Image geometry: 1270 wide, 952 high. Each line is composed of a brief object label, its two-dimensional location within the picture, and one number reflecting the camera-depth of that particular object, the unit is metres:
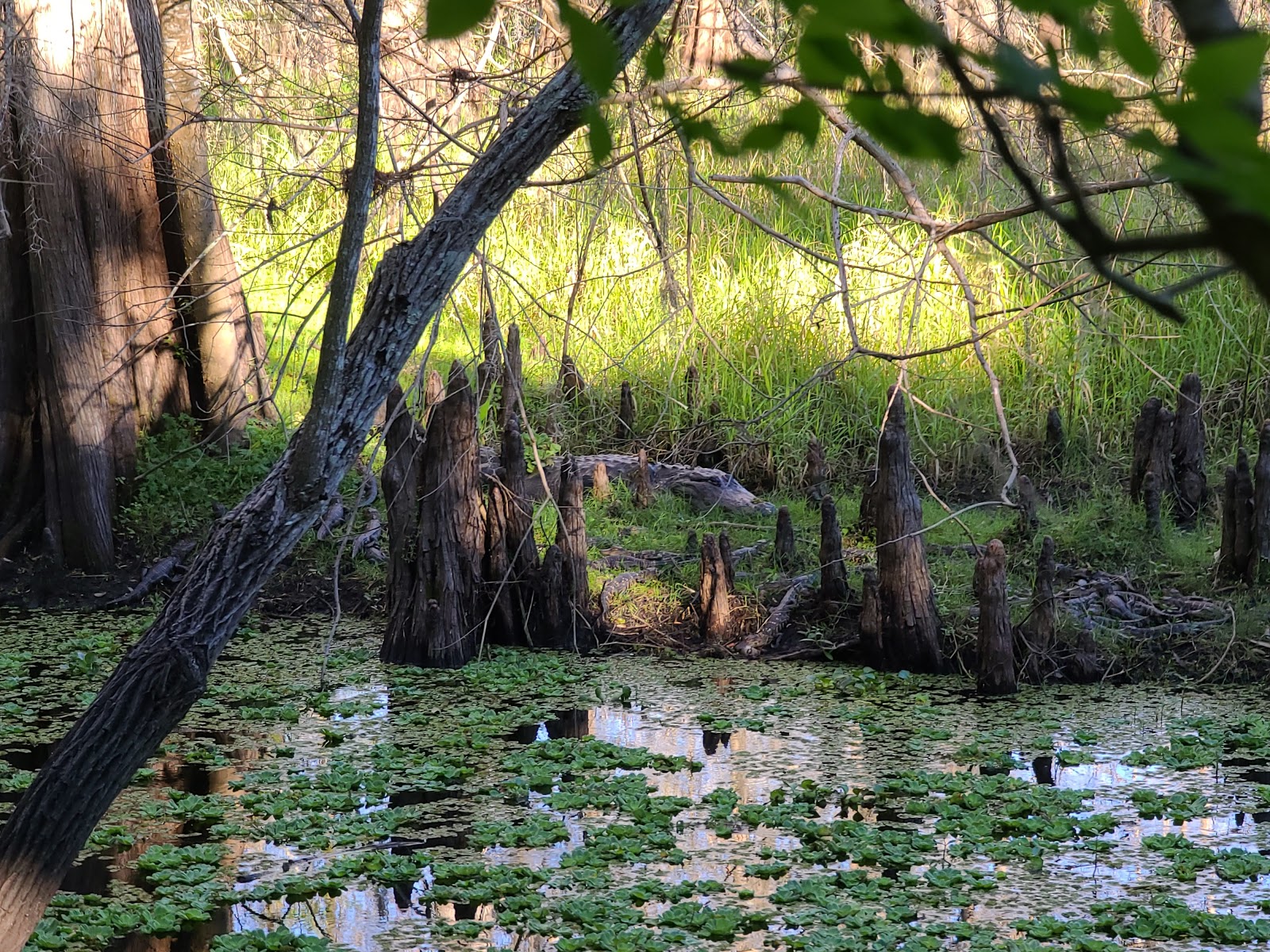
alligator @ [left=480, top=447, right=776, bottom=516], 16.36
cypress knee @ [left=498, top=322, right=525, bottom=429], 9.63
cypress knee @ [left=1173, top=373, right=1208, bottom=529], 14.68
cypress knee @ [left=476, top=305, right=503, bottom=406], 11.00
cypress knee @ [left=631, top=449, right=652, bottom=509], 16.03
